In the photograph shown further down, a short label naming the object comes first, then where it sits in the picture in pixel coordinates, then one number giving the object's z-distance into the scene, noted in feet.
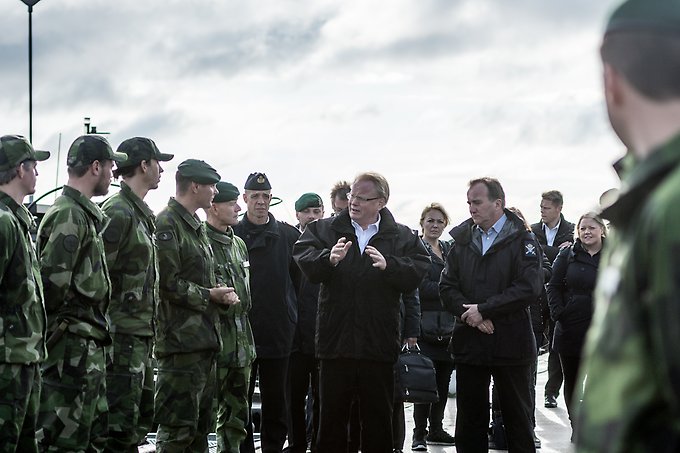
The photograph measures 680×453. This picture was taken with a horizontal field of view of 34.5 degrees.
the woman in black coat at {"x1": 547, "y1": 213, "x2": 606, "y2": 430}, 30.99
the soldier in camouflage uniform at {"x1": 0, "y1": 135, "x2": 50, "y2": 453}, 19.03
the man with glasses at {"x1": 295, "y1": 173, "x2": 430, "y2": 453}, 25.04
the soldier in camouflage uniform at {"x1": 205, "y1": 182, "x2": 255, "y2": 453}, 26.37
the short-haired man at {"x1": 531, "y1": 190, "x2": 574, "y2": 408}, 42.14
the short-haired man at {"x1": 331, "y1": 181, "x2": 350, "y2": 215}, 34.96
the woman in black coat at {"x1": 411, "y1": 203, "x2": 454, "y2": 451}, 33.83
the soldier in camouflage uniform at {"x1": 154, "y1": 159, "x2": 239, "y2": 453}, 24.77
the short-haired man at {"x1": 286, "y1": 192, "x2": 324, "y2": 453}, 31.48
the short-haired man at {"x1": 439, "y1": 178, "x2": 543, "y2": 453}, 25.64
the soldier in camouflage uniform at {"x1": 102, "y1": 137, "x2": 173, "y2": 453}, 22.86
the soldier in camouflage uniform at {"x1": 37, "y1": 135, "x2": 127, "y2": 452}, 21.01
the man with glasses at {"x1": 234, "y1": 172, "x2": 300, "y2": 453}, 30.25
